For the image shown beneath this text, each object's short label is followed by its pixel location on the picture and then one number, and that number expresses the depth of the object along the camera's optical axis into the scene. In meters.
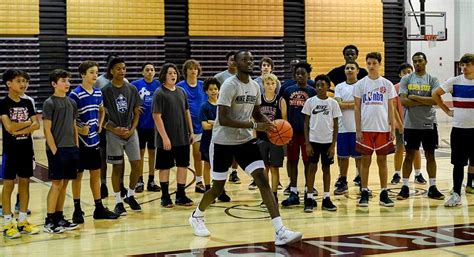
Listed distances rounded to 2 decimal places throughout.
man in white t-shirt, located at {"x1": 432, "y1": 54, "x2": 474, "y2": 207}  6.62
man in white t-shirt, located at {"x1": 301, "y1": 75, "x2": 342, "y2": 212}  6.68
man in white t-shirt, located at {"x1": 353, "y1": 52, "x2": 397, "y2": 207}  6.82
